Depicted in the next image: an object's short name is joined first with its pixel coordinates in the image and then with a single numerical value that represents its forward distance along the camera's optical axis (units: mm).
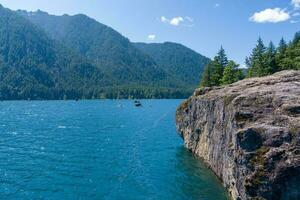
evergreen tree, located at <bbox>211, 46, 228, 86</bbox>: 93238
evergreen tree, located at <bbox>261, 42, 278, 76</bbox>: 79688
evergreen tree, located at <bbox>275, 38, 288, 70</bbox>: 80688
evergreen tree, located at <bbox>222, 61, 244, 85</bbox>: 83188
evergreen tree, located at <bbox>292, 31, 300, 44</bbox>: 106969
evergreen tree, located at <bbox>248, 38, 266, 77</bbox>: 81262
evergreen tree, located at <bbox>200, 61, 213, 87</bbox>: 98050
